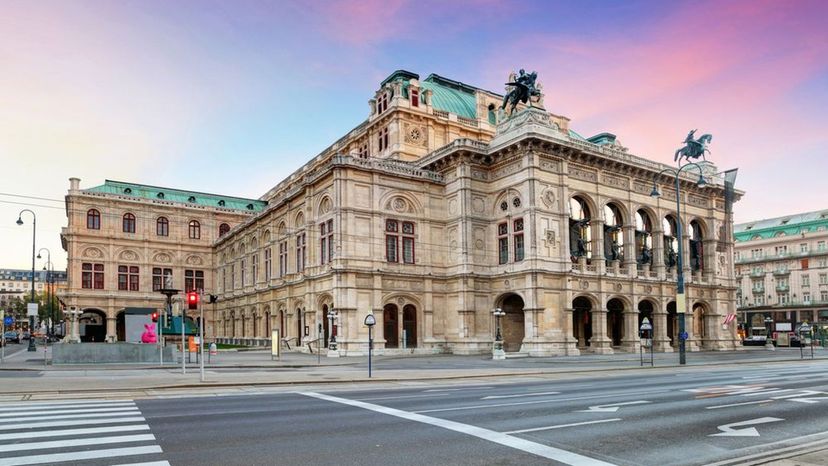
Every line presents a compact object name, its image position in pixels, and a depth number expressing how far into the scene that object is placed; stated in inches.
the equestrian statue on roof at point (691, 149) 2162.9
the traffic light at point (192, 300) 983.6
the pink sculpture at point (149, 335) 1720.0
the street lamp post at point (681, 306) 1485.0
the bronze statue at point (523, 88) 2064.5
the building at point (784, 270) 3951.8
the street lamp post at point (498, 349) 1697.8
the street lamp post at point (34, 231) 2099.4
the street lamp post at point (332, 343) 1845.1
